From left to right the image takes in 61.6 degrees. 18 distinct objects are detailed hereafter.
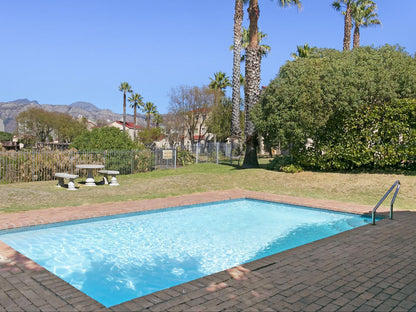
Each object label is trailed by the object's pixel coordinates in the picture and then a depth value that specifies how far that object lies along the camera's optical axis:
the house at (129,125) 91.68
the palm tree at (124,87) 73.69
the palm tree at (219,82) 54.78
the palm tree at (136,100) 80.31
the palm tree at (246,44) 34.59
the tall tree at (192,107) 52.19
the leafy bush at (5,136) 70.93
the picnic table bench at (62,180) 14.15
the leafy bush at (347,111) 16.31
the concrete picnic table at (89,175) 15.38
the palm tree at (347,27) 29.50
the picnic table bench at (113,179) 15.93
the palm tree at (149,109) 84.38
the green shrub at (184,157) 26.42
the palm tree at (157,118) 81.75
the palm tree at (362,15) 33.09
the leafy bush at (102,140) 21.31
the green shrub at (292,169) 18.53
